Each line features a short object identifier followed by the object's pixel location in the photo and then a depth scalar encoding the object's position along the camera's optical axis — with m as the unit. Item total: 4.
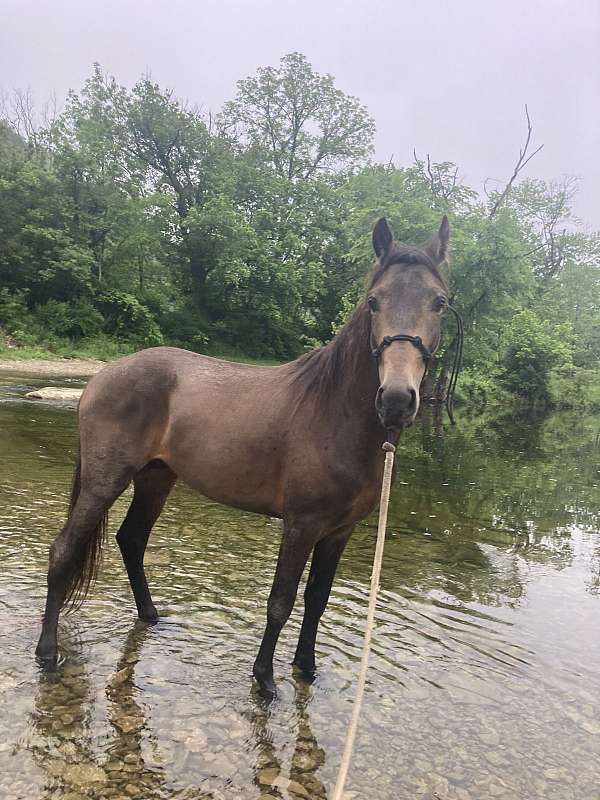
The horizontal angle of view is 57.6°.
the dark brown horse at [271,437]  3.05
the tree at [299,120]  41.25
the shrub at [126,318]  30.48
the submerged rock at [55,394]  15.86
